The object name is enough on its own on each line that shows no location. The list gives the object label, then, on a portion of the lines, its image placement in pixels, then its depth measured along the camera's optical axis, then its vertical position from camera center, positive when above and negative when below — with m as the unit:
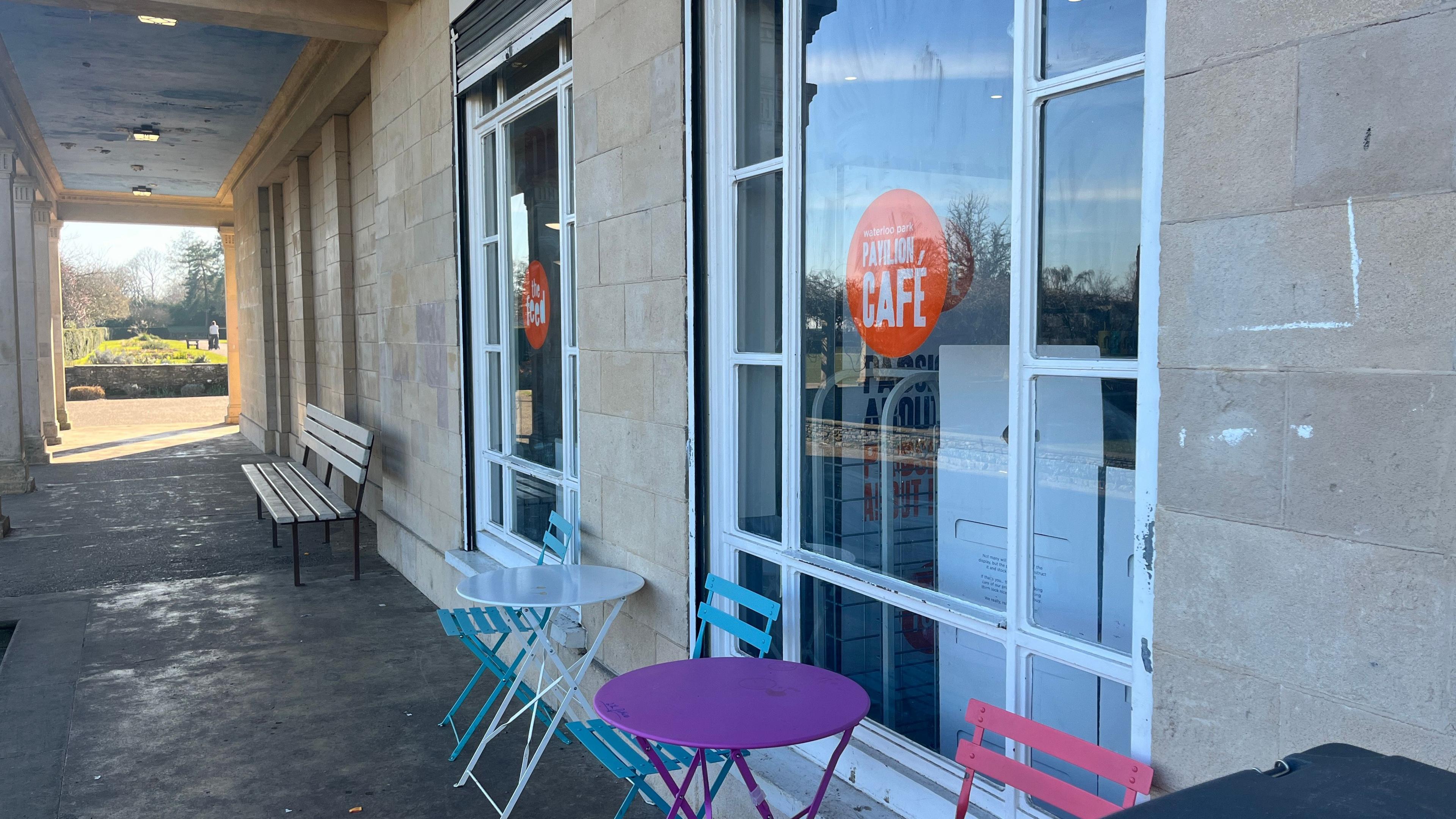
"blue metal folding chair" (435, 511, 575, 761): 3.51 -0.98
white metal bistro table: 3.20 -0.80
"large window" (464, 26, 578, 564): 4.43 +0.26
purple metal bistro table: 2.17 -0.83
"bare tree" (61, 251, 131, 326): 46.00 +2.98
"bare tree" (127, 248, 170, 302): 57.75 +4.88
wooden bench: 6.73 -1.05
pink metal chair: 1.76 -0.77
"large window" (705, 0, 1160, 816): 1.97 +0.00
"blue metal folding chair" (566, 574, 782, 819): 2.65 -1.08
